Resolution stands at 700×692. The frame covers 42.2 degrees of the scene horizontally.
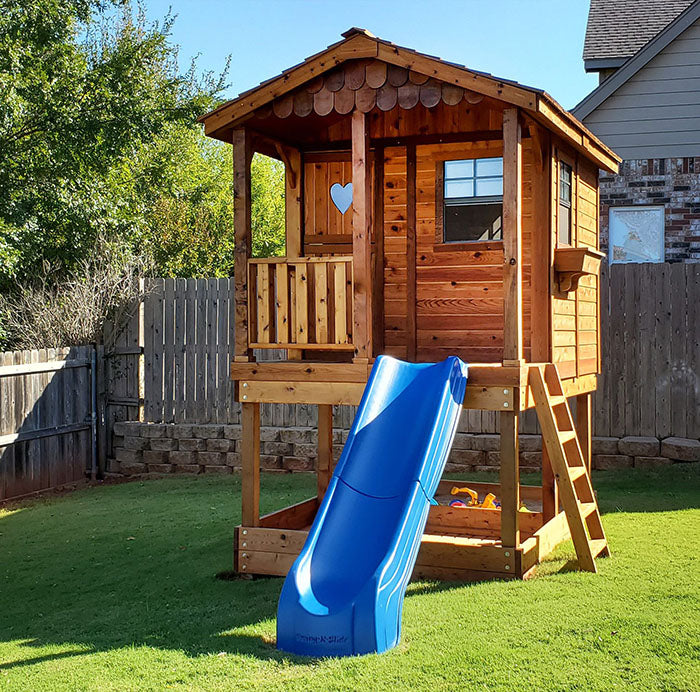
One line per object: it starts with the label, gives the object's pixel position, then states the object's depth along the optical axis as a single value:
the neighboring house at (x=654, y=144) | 12.79
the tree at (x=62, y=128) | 14.96
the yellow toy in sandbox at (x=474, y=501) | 8.47
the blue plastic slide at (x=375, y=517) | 5.14
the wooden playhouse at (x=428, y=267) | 6.83
